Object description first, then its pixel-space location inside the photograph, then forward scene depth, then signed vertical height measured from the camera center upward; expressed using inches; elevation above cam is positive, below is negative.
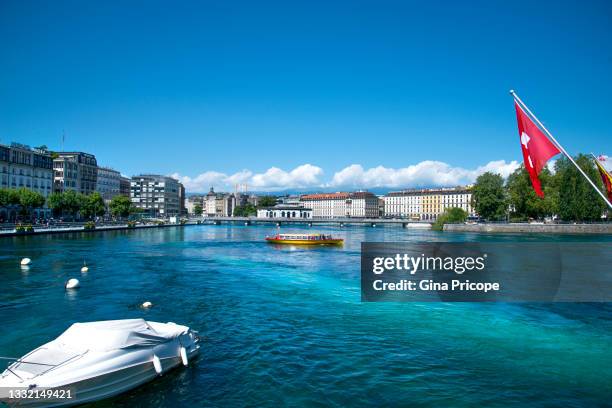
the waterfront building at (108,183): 5880.9 +428.4
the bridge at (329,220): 5940.0 -81.5
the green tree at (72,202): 3799.2 +116.9
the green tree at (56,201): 3735.2 +120.1
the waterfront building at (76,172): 4795.8 +479.9
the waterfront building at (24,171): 3710.6 +389.2
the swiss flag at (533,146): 513.0 +75.4
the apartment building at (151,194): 7603.4 +351.2
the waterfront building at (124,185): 6635.8 +445.4
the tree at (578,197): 4133.9 +142.9
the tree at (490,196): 4677.7 +176.6
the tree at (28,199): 3321.9 +122.0
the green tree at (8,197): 3144.7 +131.9
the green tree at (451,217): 5083.7 -38.6
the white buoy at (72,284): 1100.5 -162.5
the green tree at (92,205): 4013.3 +92.9
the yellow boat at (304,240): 3036.4 -169.1
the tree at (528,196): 4385.1 +169.0
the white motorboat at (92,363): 416.5 -147.8
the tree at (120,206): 4534.9 +93.7
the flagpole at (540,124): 499.8 +97.6
